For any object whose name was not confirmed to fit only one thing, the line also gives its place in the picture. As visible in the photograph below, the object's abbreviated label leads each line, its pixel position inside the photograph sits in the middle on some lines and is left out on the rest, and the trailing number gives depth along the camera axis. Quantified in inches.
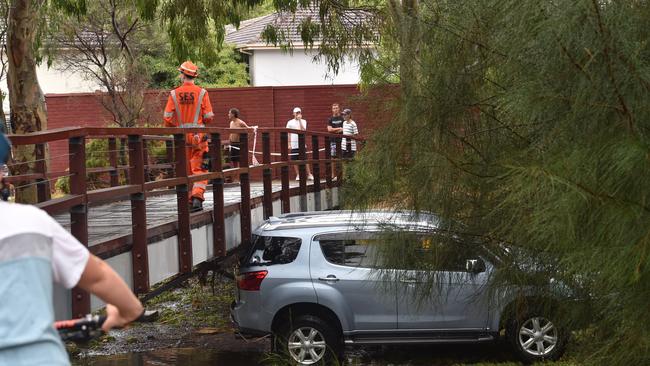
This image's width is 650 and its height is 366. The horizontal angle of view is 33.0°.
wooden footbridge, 293.1
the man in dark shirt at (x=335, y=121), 884.8
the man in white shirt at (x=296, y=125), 846.8
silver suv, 429.1
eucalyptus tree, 622.8
